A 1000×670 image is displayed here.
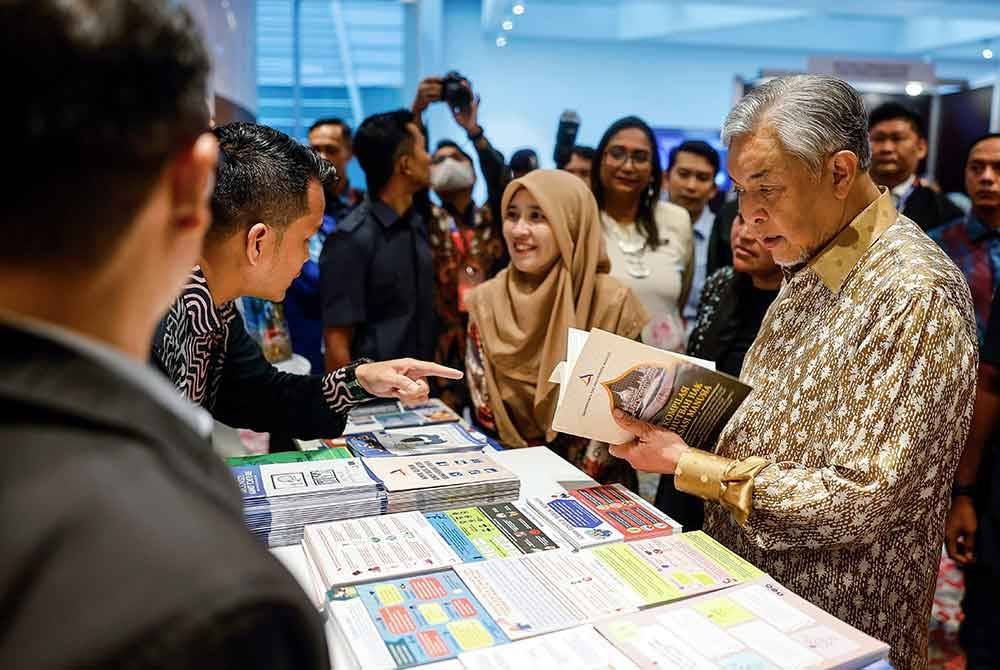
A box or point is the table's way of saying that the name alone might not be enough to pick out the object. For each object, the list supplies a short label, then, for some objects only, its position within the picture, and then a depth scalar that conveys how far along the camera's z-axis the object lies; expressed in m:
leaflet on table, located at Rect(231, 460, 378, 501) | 1.38
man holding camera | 3.26
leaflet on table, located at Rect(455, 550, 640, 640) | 1.07
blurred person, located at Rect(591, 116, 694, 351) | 2.98
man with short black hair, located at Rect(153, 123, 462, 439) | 1.41
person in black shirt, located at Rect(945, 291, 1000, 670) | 2.04
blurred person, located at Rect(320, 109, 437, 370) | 2.65
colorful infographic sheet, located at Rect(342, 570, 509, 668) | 0.99
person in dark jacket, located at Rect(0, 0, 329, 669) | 0.39
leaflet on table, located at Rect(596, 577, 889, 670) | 0.98
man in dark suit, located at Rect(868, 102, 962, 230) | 3.50
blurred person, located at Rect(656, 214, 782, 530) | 2.18
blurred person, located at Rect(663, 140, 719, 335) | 4.02
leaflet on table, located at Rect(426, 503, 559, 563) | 1.28
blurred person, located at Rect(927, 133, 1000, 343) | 3.04
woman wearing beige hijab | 2.29
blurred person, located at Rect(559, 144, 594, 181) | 4.41
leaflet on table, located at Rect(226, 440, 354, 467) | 1.61
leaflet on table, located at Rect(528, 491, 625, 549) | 1.33
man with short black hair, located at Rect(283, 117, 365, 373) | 3.26
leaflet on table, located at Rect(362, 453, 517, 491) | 1.47
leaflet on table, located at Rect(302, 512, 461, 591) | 1.17
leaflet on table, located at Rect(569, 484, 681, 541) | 1.38
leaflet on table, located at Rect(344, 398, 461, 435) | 2.00
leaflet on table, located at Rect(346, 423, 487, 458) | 1.75
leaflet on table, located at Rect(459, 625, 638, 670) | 0.96
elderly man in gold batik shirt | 1.24
